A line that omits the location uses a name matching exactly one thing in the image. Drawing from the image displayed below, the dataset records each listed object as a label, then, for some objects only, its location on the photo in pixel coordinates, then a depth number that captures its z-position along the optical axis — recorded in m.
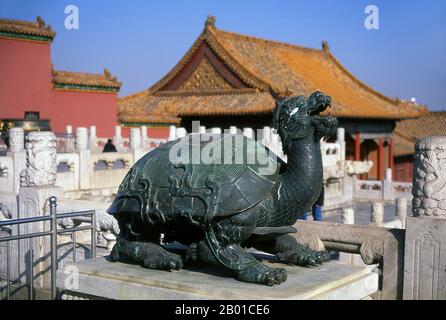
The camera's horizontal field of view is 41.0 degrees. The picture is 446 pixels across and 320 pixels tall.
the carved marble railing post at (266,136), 11.43
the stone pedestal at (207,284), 3.13
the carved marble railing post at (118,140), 14.74
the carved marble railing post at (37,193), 5.79
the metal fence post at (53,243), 4.34
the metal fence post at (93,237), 5.06
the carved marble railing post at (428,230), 3.94
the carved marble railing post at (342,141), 15.01
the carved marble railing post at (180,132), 12.55
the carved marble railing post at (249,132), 11.16
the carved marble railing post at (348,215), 7.49
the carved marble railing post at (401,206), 9.78
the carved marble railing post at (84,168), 9.75
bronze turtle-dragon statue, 3.34
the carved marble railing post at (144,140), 13.21
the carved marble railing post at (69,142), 14.68
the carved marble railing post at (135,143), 11.32
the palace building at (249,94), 19.36
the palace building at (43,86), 18.02
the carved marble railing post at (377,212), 8.53
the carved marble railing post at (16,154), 8.88
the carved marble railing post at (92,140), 13.82
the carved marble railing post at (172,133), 12.03
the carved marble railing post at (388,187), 15.73
